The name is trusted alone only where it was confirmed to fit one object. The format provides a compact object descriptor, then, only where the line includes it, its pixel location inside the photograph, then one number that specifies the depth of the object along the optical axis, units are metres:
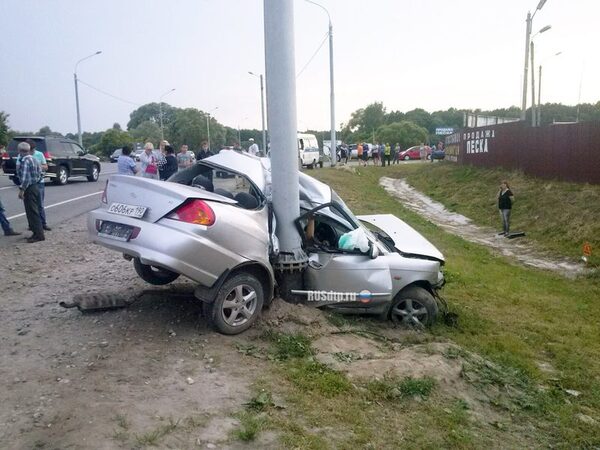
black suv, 19.80
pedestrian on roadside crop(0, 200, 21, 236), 9.32
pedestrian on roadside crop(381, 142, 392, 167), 41.38
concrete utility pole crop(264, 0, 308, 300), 5.77
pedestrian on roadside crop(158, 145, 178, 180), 13.24
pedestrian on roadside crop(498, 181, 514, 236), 16.34
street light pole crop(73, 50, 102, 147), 40.20
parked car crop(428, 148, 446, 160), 46.95
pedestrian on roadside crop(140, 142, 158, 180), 12.78
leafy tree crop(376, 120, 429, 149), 70.06
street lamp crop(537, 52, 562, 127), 42.56
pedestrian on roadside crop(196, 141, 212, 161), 14.06
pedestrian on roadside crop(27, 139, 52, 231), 9.29
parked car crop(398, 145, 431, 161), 54.12
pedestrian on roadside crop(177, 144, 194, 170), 14.58
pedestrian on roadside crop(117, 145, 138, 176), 11.86
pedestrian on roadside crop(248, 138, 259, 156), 20.23
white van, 33.62
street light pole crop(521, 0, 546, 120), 23.61
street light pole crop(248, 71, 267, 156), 38.97
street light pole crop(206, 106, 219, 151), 66.36
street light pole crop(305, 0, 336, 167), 29.64
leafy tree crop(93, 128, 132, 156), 58.87
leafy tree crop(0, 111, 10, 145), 41.70
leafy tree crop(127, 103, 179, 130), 99.44
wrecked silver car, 4.74
